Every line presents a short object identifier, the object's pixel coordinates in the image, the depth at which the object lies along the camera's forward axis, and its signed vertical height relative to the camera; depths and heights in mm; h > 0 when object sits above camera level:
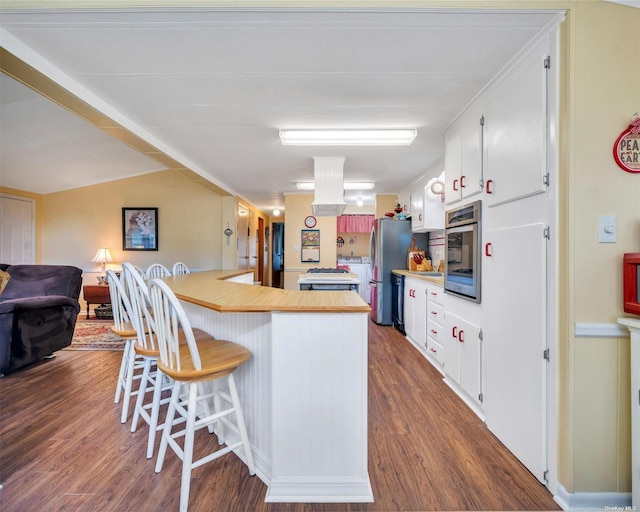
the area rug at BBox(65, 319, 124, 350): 3449 -1069
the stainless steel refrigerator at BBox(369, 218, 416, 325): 4312 +39
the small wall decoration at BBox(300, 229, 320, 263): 5570 +204
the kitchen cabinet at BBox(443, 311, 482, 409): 2008 -756
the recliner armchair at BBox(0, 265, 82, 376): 2586 -549
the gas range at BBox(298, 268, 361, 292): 3406 -305
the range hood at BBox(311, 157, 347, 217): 3363 +888
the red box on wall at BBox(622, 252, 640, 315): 1231 -108
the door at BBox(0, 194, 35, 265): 4711 +448
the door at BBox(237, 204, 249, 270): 5809 +406
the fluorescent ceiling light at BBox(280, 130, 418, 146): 2582 +1087
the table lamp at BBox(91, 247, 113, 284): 5113 -41
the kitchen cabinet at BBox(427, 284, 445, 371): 2693 -669
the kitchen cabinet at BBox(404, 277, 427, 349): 3164 -636
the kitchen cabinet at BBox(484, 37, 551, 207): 1416 +700
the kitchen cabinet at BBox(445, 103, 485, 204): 1998 +779
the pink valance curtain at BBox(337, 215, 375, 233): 7961 +955
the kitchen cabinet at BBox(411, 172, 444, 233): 3588 +610
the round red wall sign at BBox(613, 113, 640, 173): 1296 +481
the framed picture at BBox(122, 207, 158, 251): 5402 +493
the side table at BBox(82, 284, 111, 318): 4785 -629
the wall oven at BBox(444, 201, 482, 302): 2002 +41
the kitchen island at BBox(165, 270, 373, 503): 1347 -685
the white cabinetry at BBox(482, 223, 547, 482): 1426 -467
